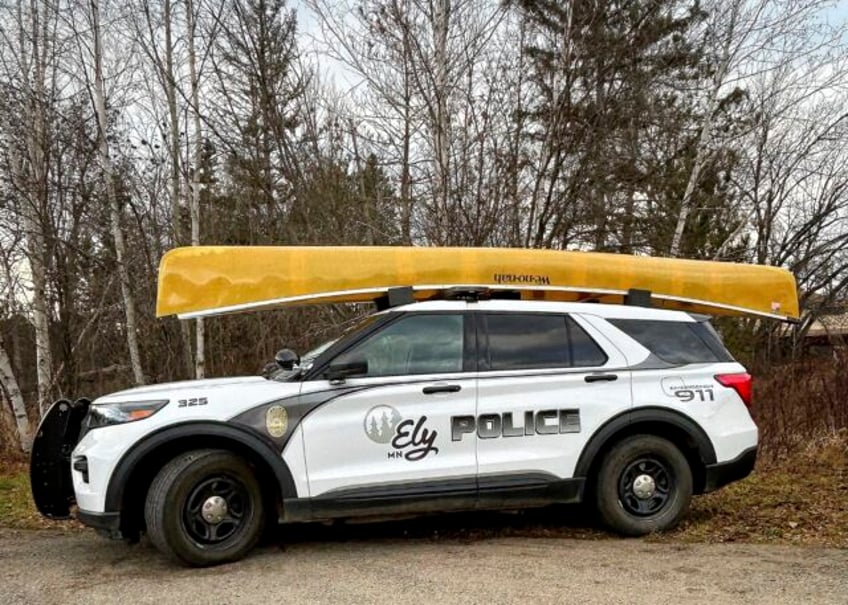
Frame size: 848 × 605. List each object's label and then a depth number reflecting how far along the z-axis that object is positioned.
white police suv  5.14
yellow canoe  5.73
